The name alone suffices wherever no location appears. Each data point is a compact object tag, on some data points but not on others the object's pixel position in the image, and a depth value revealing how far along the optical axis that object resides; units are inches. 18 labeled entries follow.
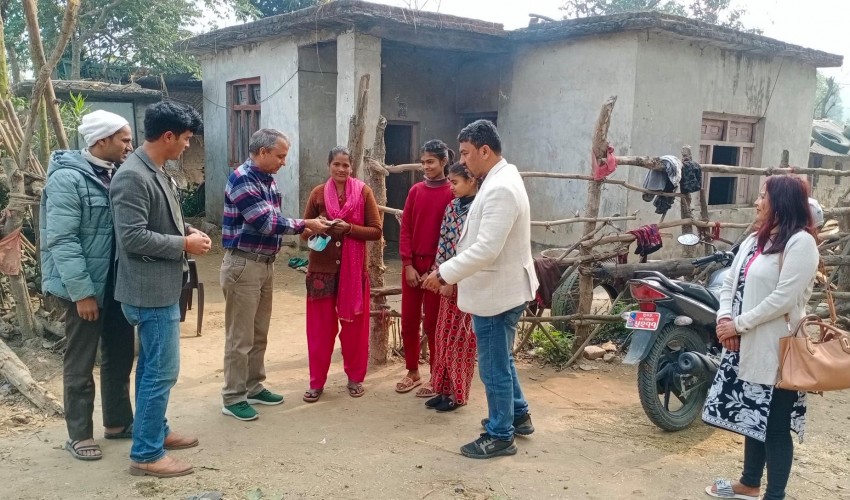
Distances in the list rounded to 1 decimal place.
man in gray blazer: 117.3
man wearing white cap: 123.3
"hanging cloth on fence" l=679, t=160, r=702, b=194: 223.5
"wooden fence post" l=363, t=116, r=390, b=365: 192.4
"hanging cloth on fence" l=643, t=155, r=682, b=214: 221.5
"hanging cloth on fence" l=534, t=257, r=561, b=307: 207.5
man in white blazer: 126.9
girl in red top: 169.5
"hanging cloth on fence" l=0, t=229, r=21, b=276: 185.2
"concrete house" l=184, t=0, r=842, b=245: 340.8
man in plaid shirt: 146.9
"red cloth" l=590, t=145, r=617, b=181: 197.8
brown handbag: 106.8
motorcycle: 148.8
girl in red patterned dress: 161.5
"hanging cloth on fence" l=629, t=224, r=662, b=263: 206.4
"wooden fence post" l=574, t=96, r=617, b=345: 197.5
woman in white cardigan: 110.0
